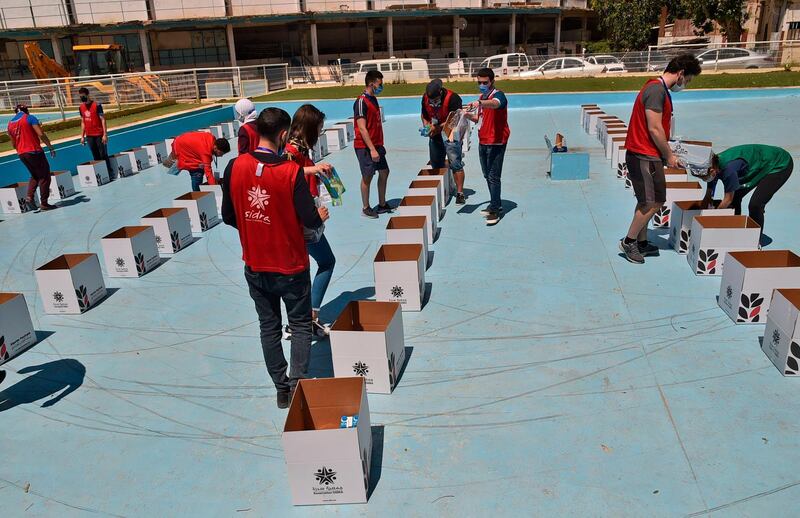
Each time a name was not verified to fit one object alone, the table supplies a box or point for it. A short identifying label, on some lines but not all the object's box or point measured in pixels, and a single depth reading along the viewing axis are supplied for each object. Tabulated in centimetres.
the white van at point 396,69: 3131
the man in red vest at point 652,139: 542
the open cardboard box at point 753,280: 443
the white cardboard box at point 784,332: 381
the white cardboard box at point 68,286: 564
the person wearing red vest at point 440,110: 806
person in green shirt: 556
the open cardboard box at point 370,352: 396
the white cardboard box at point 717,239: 543
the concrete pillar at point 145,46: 4134
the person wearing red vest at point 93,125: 1141
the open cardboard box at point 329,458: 297
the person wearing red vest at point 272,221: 334
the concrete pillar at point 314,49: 4228
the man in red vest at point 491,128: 708
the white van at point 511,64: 3005
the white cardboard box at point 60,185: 1086
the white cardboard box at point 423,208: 688
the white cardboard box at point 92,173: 1175
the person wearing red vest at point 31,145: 934
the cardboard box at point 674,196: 704
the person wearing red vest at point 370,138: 748
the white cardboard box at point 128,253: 648
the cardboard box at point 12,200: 993
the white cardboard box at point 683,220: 589
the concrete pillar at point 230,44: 4156
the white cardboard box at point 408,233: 598
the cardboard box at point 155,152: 1412
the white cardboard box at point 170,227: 718
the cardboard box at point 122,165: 1245
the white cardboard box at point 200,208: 808
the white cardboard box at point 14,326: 484
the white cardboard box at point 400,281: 515
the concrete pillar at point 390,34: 4319
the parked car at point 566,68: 2845
